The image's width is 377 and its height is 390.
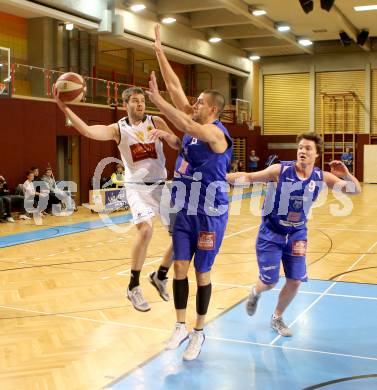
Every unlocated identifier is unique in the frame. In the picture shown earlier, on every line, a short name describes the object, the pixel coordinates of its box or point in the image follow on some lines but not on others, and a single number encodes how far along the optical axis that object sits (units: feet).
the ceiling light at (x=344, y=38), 87.45
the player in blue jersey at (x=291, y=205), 17.69
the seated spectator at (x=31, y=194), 51.13
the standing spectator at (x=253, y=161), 94.58
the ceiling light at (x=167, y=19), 74.54
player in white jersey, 18.25
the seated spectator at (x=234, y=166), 84.14
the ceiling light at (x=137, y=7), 66.85
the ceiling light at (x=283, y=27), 83.08
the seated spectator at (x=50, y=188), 53.83
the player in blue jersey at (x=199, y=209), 15.90
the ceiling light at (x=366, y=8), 74.54
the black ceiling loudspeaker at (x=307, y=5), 59.40
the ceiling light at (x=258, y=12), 73.27
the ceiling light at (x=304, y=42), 93.61
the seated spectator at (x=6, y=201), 48.49
